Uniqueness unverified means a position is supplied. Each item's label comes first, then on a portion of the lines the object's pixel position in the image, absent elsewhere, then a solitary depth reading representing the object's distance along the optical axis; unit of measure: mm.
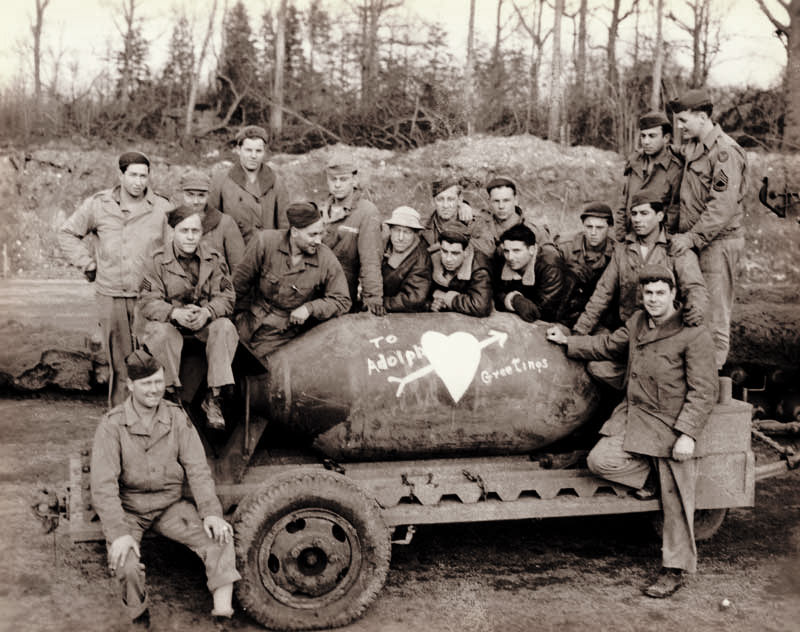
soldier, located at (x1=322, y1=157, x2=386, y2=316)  6137
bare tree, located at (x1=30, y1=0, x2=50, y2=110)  20938
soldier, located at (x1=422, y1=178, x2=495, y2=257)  6871
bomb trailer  5434
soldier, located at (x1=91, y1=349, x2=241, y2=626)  4680
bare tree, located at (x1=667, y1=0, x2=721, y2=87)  23109
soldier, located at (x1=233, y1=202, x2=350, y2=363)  5789
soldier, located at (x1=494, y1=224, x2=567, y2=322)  6289
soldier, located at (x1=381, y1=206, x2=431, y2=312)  6191
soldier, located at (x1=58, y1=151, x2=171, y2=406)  6926
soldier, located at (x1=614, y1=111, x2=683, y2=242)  6855
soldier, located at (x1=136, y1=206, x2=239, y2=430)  5207
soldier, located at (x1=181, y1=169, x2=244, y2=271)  6141
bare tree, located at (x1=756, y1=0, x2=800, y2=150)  14742
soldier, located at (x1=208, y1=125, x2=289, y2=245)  6957
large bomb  5605
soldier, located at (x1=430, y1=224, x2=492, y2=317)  6059
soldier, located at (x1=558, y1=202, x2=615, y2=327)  6535
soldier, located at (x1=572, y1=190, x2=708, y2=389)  5992
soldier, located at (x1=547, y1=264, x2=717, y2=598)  5457
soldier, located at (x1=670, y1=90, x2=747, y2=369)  6426
